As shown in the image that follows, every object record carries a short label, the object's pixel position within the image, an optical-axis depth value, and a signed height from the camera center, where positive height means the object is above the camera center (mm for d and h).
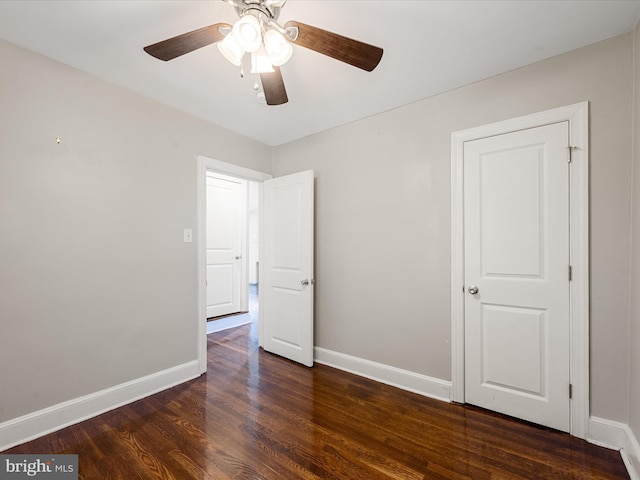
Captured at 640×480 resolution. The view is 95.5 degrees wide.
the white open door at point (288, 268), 3010 -314
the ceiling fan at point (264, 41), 1317 +952
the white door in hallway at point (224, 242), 4680 -44
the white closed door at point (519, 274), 1924 -250
